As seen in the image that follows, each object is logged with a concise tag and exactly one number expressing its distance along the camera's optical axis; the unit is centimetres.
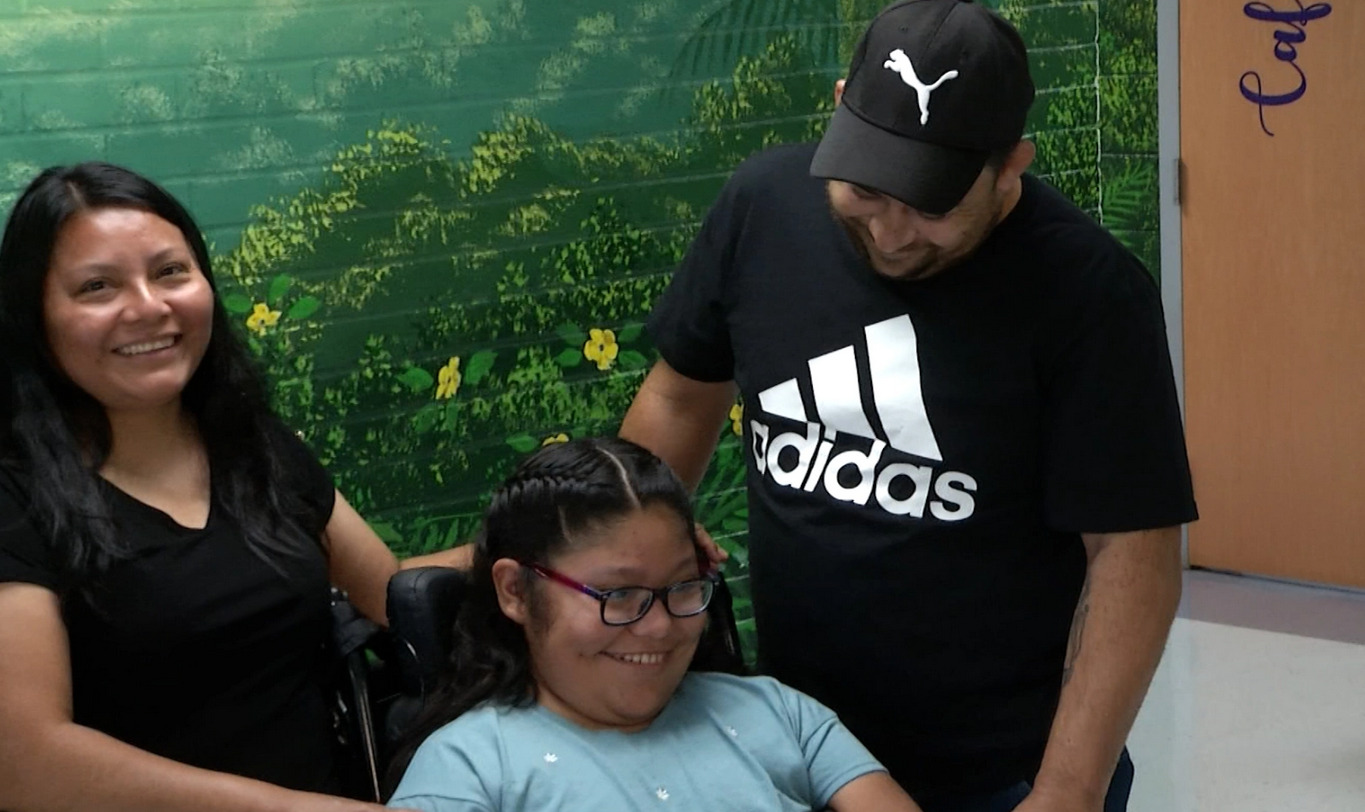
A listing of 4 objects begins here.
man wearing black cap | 179
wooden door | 457
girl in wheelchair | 185
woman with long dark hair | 182
